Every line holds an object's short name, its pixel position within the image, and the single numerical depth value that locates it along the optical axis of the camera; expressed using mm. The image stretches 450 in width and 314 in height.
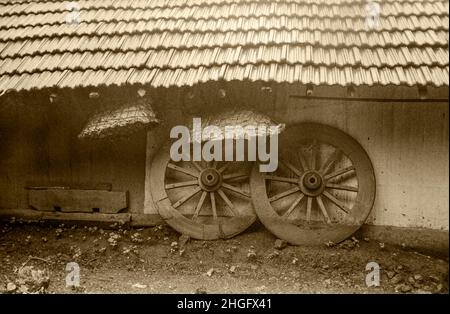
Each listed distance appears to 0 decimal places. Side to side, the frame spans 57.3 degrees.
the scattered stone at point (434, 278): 4564
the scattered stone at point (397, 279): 4609
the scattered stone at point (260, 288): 4570
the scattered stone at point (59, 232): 5647
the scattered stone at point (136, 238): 5430
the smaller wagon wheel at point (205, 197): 5309
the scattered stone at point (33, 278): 4672
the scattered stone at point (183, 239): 5281
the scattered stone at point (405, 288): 4477
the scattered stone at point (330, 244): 5042
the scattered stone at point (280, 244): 5096
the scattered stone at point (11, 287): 4656
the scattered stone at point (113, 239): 5359
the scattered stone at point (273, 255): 5023
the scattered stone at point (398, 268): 4717
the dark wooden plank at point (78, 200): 5664
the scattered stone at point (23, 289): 4645
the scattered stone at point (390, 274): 4678
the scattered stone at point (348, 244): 4996
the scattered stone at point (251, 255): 5031
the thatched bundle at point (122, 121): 4855
